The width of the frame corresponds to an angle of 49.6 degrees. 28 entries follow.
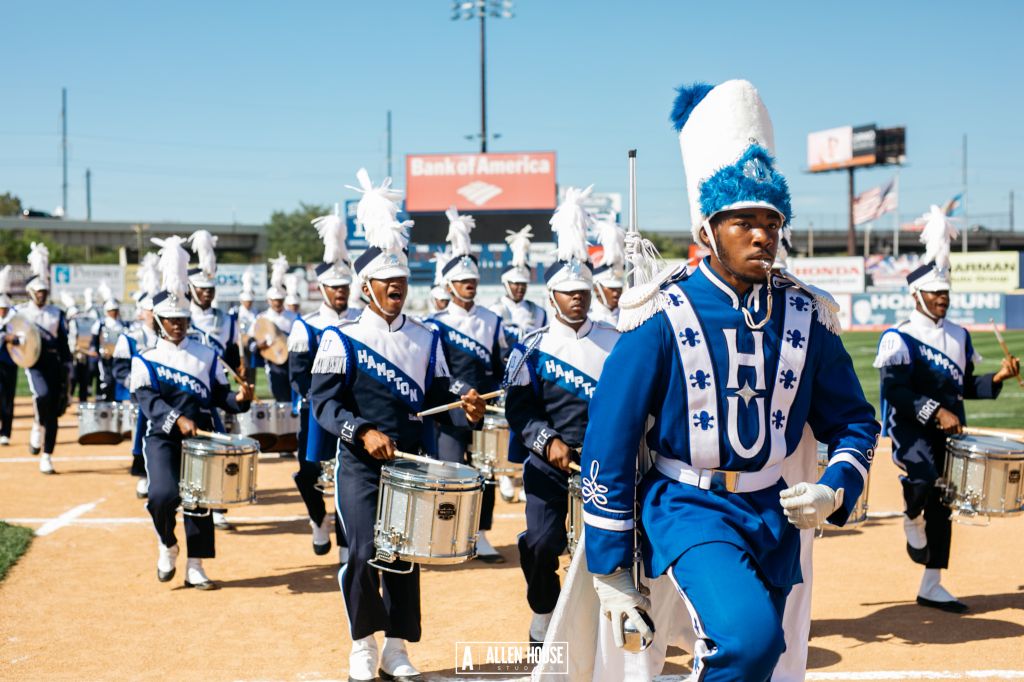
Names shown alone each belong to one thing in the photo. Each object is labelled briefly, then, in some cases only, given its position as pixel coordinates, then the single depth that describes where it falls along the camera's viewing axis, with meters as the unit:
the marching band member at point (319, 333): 8.98
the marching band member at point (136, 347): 10.15
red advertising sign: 44.94
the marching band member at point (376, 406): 5.74
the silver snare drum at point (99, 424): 12.07
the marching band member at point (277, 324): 14.40
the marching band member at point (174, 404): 7.88
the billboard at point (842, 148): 76.38
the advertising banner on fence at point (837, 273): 45.59
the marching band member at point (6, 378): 14.56
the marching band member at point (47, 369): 12.88
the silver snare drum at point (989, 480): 7.00
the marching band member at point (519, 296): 13.36
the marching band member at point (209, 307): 12.01
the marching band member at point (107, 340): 16.75
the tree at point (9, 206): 91.50
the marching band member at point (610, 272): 10.37
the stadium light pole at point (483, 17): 49.38
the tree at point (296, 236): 93.75
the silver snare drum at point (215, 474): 7.70
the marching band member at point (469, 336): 10.32
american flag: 68.56
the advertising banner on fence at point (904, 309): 36.88
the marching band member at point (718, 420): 3.56
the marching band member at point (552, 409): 6.14
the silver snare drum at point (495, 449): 9.10
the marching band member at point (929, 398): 7.15
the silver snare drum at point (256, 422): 11.65
